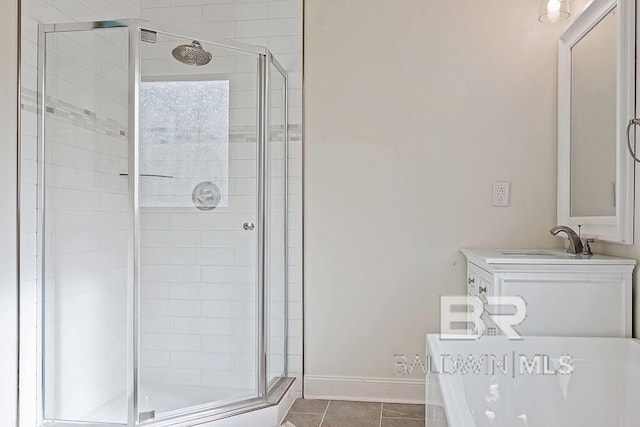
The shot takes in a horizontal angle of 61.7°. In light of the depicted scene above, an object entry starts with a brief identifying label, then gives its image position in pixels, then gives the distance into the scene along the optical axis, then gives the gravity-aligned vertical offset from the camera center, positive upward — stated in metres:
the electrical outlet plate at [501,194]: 2.97 +0.10
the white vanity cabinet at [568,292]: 2.23 -0.34
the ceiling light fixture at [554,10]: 2.75 +1.04
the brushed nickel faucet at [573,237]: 2.49 -0.12
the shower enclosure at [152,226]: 2.36 -0.08
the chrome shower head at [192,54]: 2.52 +0.75
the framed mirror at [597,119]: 2.21 +0.43
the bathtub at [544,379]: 1.87 -0.60
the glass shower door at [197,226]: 2.43 -0.08
